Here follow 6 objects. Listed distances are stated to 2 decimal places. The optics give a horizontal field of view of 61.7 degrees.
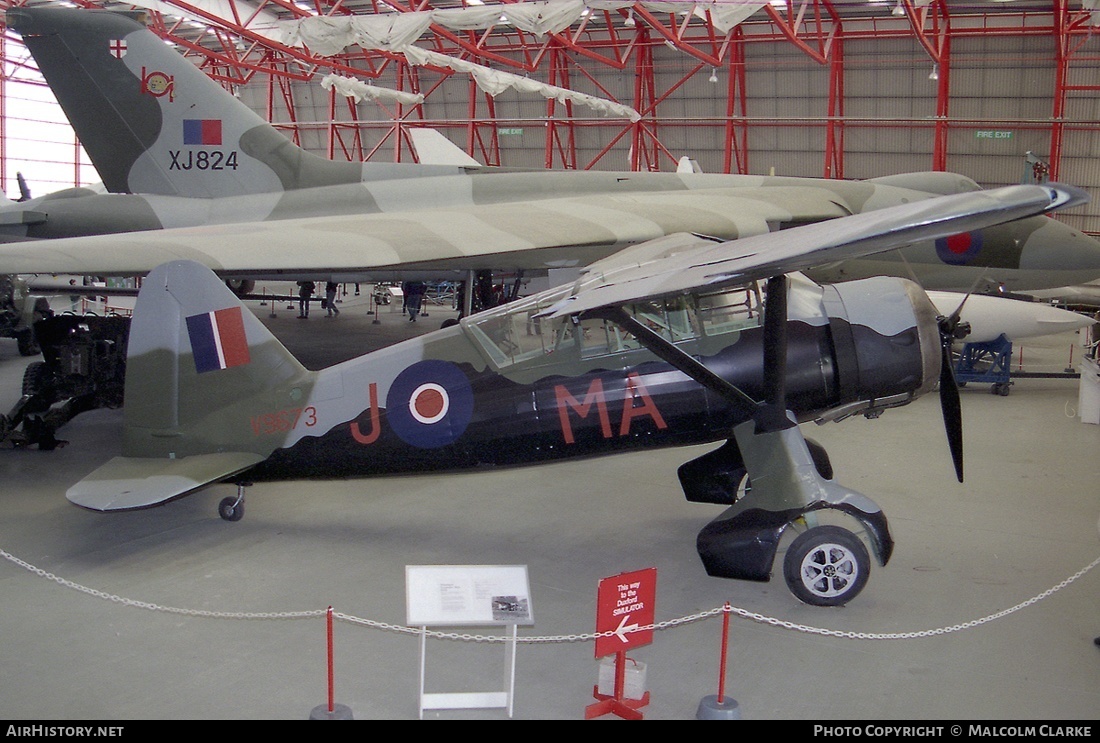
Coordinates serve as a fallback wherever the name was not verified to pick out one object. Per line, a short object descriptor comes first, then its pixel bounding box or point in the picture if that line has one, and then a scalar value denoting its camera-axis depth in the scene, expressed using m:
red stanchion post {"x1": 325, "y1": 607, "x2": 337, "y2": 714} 4.21
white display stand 4.23
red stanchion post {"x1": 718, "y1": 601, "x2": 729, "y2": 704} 4.34
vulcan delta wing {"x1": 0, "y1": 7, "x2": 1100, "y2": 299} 11.89
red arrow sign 4.33
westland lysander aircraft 5.90
